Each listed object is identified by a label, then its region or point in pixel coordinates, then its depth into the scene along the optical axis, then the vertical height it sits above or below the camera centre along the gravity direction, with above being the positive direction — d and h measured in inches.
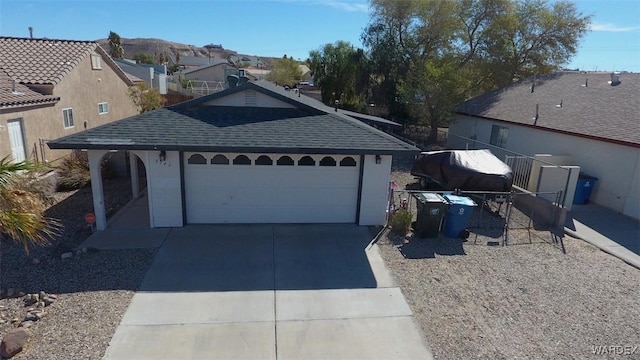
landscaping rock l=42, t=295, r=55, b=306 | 263.2 -151.5
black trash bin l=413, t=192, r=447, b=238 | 394.9 -123.0
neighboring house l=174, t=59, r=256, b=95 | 2029.0 +46.8
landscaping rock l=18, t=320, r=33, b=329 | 238.5 -152.6
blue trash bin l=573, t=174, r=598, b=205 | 547.2 -123.1
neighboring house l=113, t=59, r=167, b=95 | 1562.5 +25.1
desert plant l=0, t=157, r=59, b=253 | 211.2 -73.7
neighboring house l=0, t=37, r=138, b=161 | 559.2 -27.2
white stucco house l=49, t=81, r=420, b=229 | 378.9 -82.1
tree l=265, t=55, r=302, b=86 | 2009.1 +82.4
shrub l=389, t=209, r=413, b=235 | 406.0 -134.5
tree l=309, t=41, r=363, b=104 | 1435.8 +65.1
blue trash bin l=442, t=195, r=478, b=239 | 399.2 -124.5
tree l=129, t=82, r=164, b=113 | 1036.5 -43.5
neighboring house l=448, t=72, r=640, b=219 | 523.5 -43.4
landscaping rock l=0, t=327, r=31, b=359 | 213.6 -148.7
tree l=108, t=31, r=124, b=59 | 2588.6 +223.8
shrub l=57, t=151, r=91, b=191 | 526.9 -132.6
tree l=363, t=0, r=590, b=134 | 1109.1 +169.0
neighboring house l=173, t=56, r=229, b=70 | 3622.3 +207.2
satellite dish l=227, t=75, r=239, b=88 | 601.6 +5.4
